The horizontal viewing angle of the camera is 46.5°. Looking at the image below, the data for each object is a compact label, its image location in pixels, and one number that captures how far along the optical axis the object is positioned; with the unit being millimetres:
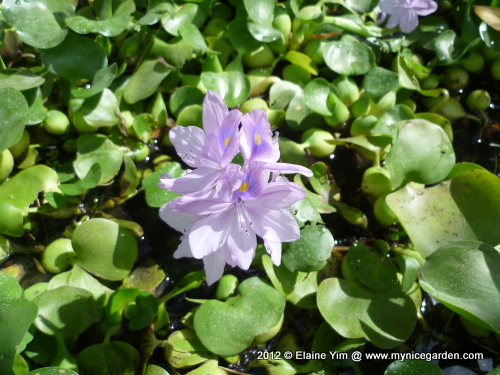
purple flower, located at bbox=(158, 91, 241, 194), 221
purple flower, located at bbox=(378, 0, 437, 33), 342
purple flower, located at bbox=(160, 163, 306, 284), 214
